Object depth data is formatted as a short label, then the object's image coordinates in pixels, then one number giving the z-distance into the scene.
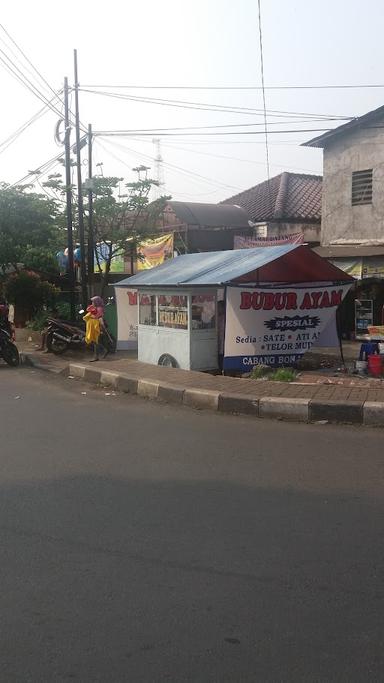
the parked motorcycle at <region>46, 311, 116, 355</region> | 14.65
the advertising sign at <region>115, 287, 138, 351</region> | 13.14
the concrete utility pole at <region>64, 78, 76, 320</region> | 16.42
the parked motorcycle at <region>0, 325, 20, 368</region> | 13.41
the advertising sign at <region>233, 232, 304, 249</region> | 19.25
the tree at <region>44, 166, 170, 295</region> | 18.72
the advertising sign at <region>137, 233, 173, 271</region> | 22.69
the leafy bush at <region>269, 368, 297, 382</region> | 9.45
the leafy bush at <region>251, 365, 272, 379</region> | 10.01
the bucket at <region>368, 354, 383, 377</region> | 9.80
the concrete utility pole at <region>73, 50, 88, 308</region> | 16.27
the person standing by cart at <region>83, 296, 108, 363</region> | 12.70
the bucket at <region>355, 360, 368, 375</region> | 10.07
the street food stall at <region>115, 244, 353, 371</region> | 10.32
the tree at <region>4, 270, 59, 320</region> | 18.28
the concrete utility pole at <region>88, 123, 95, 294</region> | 17.66
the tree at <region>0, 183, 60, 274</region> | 17.86
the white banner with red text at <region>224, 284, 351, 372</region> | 10.31
